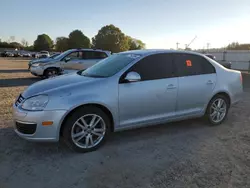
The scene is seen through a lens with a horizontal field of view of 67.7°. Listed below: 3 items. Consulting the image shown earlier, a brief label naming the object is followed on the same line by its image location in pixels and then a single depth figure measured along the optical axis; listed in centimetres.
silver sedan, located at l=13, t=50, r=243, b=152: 279
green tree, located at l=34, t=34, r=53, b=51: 6725
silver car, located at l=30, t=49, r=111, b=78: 941
